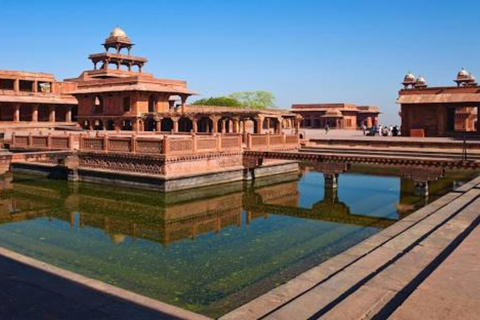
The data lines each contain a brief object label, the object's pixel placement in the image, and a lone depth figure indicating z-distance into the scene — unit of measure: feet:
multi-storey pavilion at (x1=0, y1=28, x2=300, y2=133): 120.37
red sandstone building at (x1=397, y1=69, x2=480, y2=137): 110.11
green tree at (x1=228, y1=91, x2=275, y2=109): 284.61
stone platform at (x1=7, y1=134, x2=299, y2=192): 63.16
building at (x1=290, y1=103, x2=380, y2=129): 206.59
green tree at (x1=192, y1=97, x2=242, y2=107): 224.33
